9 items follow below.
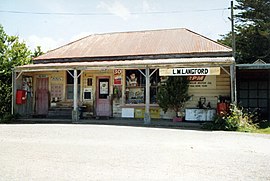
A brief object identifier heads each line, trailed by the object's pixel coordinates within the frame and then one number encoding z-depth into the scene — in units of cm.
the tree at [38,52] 2742
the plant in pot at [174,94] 1506
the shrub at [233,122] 1224
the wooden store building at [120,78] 1516
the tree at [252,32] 2575
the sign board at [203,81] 1564
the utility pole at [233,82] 1307
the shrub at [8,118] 1561
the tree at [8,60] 1720
